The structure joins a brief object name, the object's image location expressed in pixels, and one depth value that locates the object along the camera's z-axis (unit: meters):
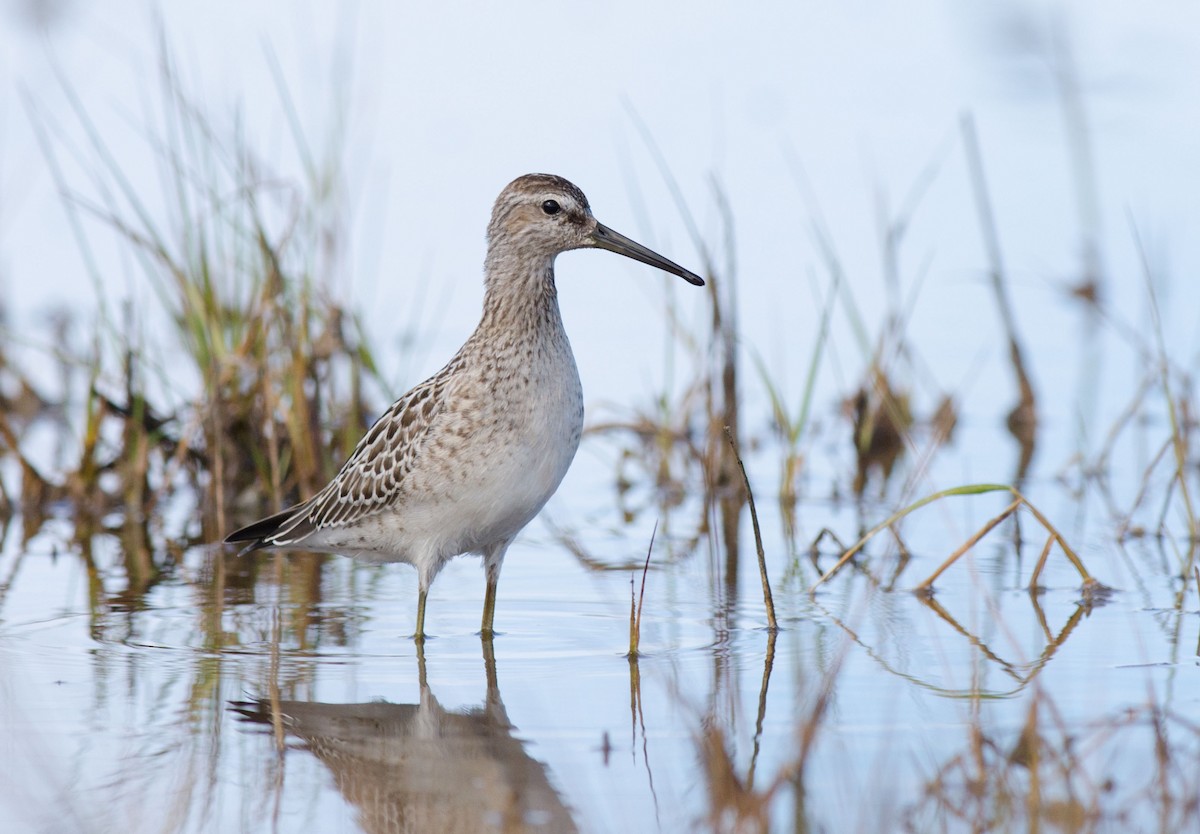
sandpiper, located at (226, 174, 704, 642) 13.06
